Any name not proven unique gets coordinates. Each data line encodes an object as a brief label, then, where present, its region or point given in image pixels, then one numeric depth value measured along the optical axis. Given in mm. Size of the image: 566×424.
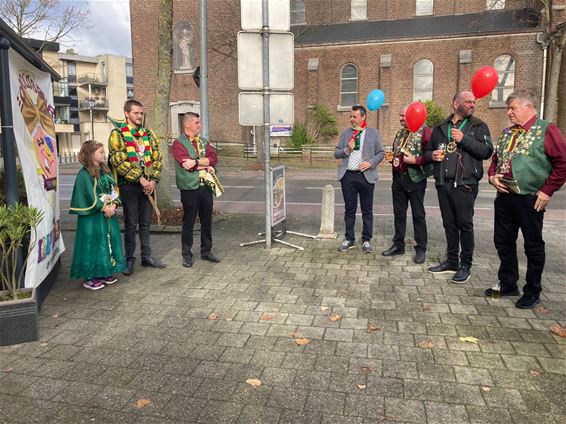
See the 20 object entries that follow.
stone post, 8242
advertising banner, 4711
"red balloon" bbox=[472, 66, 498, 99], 5477
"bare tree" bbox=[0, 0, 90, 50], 19781
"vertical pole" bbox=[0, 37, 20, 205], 4402
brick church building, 29953
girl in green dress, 5309
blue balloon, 7410
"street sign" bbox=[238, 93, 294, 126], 7195
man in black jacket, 5445
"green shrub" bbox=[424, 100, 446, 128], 26672
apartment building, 69438
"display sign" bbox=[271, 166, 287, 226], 7801
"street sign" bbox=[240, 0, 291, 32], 7051
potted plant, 4031
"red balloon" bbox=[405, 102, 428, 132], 6195
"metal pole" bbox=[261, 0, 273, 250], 7086
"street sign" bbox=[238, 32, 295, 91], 7109
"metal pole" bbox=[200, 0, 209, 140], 10953
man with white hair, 4570
